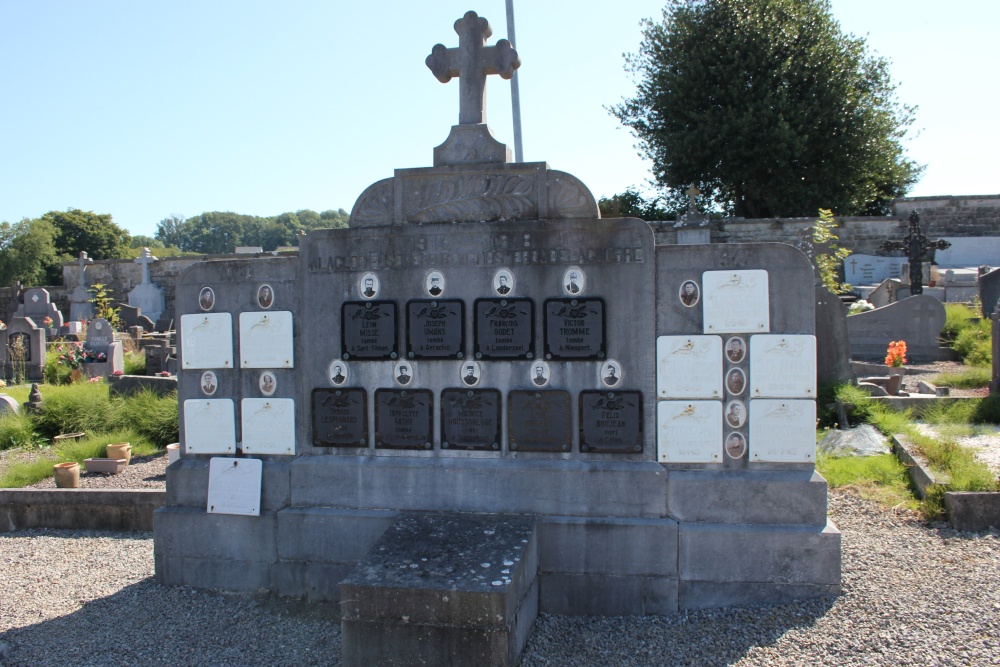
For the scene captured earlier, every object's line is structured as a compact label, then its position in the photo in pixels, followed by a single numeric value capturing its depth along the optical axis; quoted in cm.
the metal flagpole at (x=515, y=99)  1391
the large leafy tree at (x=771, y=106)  2439
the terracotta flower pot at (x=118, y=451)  820
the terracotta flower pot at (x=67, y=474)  693
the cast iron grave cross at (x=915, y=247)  1841
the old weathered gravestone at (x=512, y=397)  427
